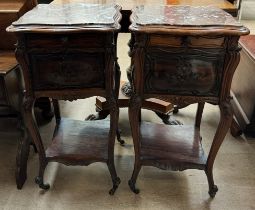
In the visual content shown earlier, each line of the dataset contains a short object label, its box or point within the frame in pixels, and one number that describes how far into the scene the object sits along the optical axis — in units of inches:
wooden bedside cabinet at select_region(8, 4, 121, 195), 41.2
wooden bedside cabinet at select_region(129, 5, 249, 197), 40.3
